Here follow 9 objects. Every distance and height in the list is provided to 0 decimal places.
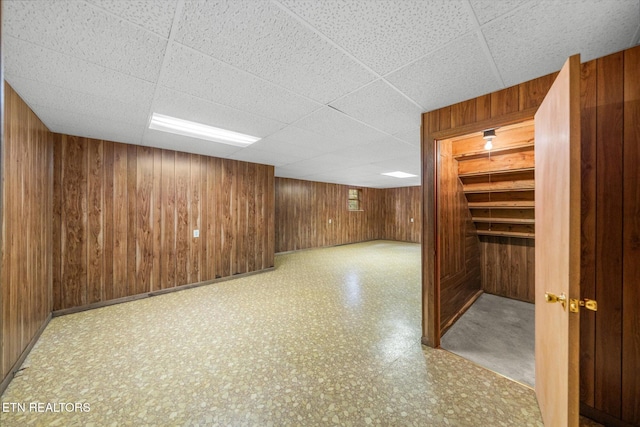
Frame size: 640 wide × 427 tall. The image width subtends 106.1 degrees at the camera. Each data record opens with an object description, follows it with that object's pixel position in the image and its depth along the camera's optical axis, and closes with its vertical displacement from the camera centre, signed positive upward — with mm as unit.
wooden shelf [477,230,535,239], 3134 -283
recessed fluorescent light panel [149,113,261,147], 2490 +943
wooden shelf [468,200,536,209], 2934 +111
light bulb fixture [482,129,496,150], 2422 +778
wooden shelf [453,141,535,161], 2506 +693
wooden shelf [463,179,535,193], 2814 +330
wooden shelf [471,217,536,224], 2992 -95
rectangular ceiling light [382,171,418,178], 5779 +959
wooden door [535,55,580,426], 1063 -146
